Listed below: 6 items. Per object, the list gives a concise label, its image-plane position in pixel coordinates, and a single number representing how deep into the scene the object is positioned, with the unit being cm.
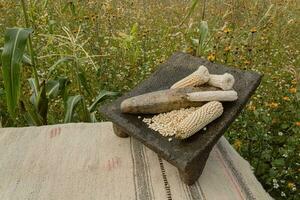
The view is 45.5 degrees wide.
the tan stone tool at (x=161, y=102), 115
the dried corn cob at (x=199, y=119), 103
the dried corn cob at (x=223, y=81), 117
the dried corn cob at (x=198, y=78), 120
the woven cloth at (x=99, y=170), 106
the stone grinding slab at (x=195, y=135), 102
